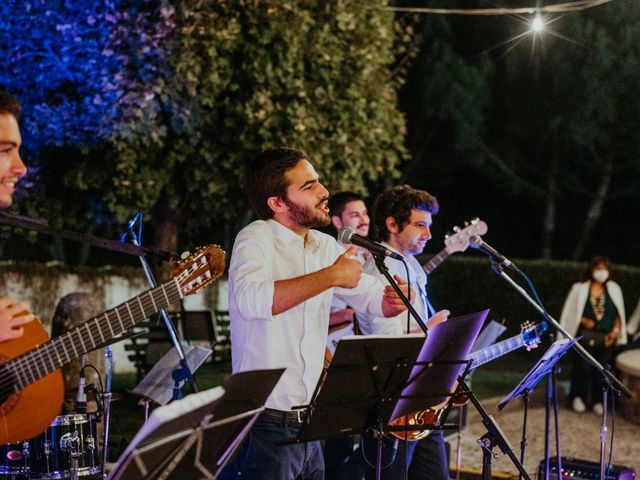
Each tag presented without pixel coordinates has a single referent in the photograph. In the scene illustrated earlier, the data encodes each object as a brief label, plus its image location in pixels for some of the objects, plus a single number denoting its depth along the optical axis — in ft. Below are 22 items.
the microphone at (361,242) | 15.12
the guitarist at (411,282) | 19.22
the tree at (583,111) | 74.02
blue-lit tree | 40.75
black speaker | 24.44
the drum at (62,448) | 19.66
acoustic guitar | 13.58
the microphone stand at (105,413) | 21.20
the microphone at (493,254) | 19.84
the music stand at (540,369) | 19.67
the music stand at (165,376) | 23.04
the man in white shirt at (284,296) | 14.20
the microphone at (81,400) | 20.97
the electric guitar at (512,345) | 22.45
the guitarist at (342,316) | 23.03
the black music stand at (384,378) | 13.79
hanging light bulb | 40.52
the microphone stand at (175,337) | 22.91
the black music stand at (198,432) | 10.86
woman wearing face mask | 44.16
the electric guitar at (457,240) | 28.81
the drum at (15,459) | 19.57
